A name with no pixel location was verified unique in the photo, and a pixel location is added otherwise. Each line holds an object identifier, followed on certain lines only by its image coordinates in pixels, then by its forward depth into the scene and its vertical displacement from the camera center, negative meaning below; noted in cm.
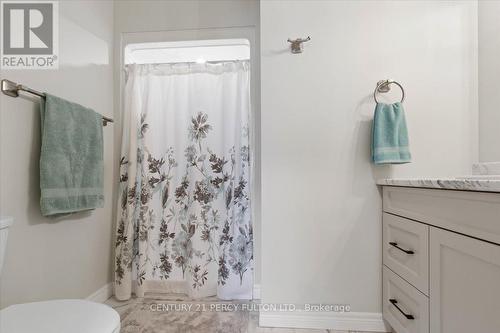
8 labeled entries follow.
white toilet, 78 -50
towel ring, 141 +44
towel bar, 116 +36
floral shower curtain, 185 -13
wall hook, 143 +70
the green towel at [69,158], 127 +4
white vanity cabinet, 74 -35
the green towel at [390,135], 133 +16
